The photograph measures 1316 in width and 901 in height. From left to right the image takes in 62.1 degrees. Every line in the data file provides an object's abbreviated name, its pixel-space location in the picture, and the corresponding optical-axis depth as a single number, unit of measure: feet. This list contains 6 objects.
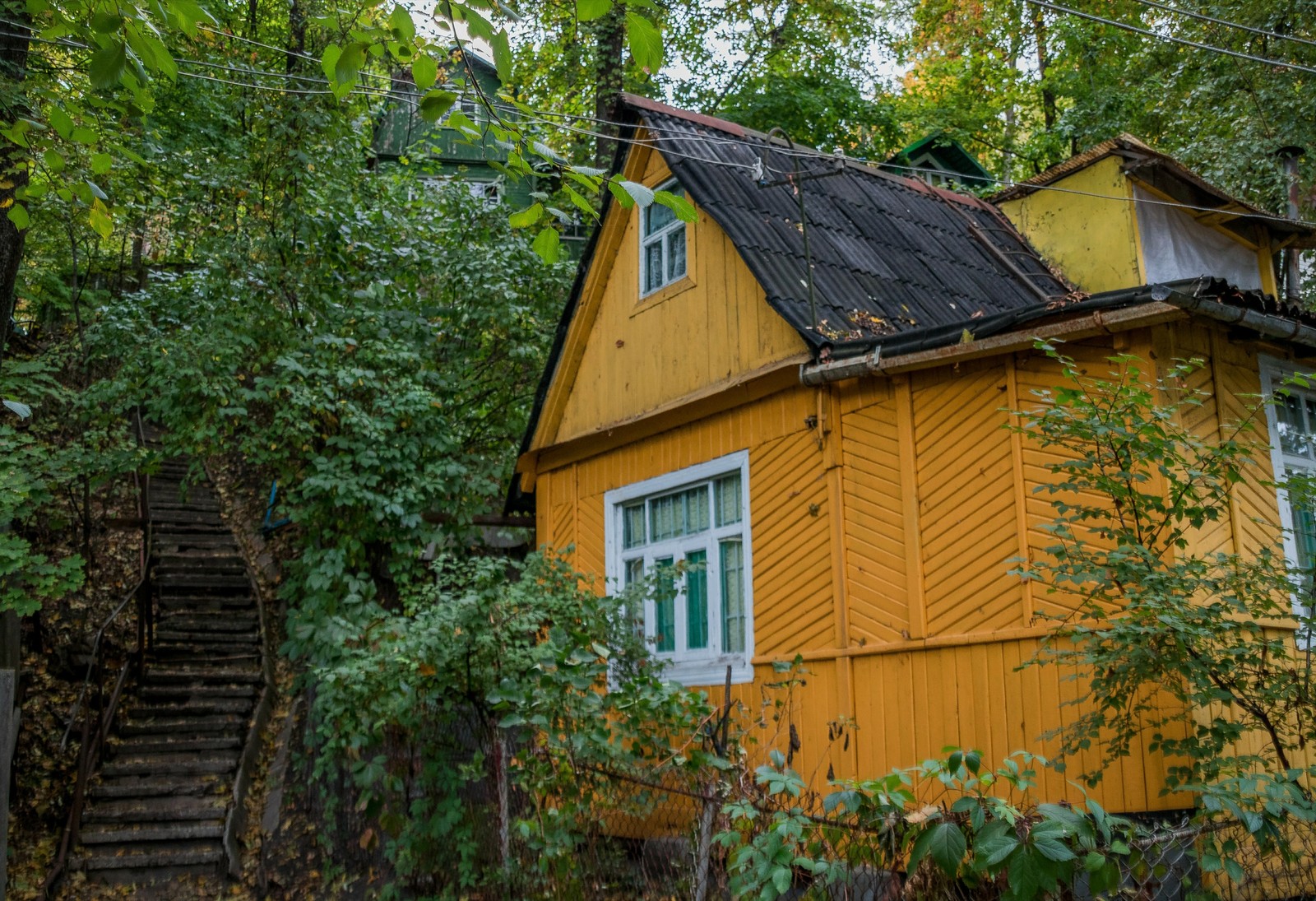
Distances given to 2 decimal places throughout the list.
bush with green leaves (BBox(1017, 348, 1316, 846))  16.46
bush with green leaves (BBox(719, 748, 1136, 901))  10.46
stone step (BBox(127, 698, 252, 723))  41.63
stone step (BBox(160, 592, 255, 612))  49.29
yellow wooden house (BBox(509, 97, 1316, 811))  22.27
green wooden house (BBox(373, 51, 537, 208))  86.17
